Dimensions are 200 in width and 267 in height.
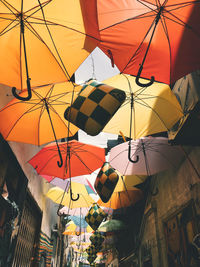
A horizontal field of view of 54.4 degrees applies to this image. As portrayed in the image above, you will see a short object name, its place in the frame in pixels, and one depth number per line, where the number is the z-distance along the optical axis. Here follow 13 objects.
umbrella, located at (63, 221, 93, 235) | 11.88
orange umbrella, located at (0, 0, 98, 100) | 2.71
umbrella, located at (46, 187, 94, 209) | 7.27
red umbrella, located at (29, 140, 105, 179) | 5.18
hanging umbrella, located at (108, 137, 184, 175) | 5.22
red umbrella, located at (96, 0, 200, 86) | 2.73
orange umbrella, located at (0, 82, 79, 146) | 4.02
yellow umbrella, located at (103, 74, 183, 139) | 4.30
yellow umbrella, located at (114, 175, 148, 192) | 6.62
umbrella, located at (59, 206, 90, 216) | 9.23
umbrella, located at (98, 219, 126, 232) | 8.65
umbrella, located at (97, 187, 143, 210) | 7.62
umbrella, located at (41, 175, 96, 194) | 6.43
